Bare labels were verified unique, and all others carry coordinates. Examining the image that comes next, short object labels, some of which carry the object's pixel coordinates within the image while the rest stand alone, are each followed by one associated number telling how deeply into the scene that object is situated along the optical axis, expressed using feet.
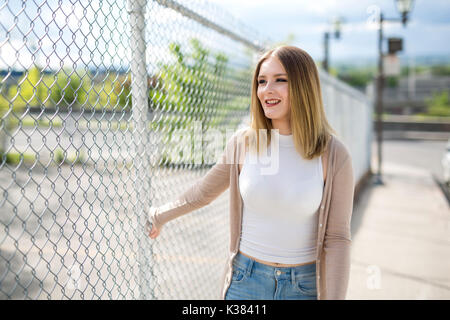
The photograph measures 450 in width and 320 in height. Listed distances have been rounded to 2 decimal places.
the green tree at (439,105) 113.82
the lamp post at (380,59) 35.50
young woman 6.53
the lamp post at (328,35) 58.70
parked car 33.44
